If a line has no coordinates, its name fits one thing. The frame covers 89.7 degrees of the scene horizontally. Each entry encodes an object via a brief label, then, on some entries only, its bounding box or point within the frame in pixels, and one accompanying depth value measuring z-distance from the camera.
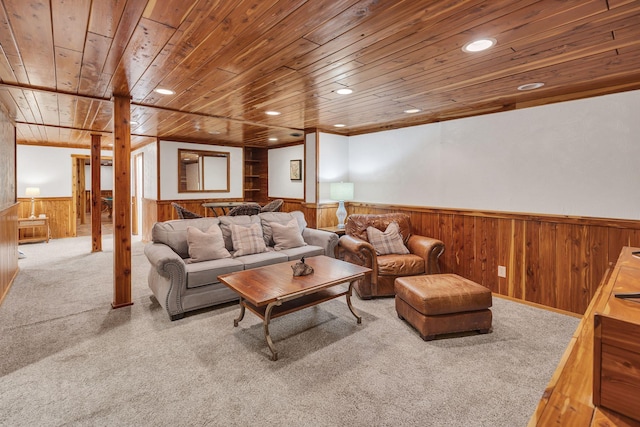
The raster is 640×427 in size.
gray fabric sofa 3.01
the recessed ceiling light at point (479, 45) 2.08
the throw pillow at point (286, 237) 4.14
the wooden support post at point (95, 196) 6.06
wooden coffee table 2.41
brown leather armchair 3.60
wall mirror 6.65
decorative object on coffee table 2.81
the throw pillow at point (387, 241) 3.98
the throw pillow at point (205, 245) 3.48
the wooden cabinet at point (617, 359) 0.87
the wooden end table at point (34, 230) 6.48
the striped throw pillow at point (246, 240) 3.82
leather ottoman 2.63
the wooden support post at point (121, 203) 3.31
